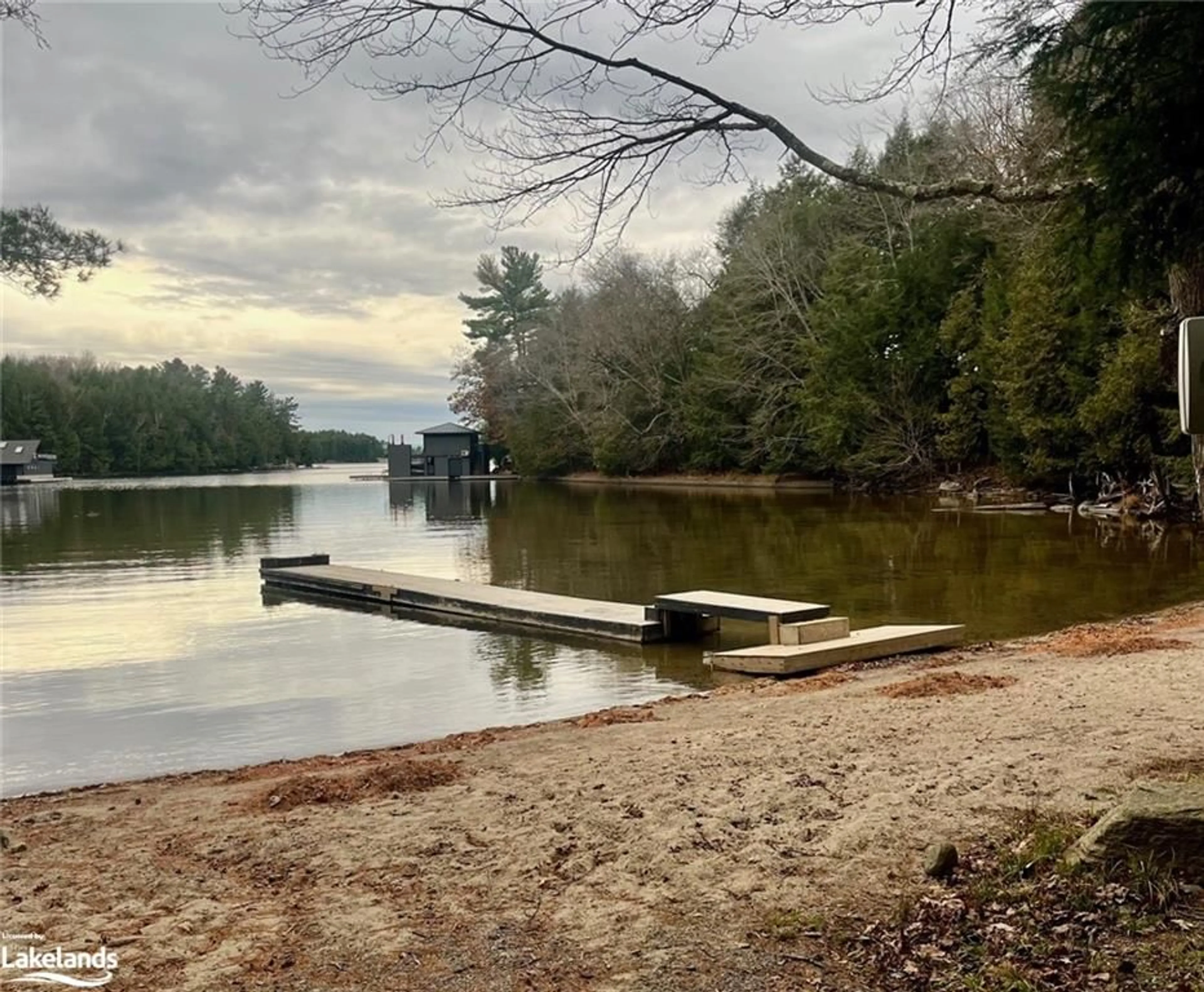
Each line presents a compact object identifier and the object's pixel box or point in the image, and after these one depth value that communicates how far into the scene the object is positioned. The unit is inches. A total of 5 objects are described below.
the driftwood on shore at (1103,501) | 922.7
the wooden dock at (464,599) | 437.1
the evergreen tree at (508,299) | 2928.2
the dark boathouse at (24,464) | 2588.6
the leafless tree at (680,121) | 171.8
